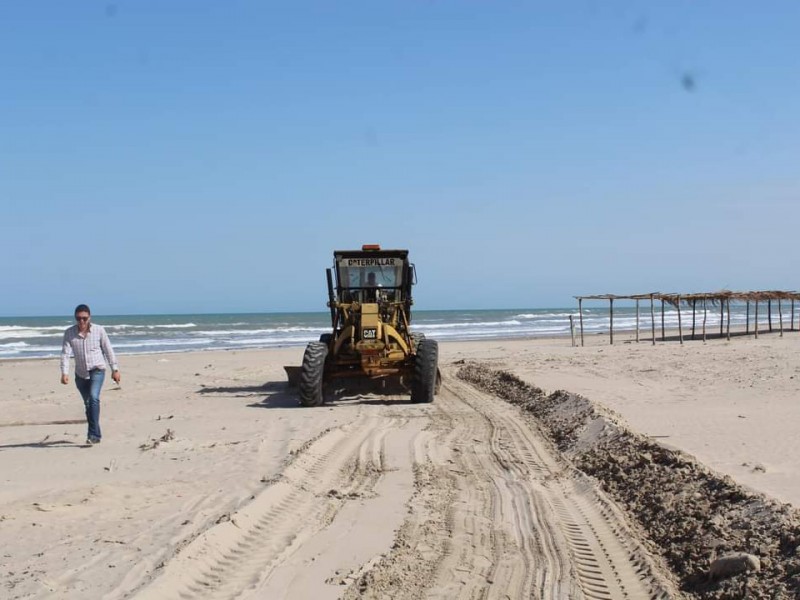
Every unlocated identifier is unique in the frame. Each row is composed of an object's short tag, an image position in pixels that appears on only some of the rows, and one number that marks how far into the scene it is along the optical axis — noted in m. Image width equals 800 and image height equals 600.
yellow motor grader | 13.64
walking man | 9.34
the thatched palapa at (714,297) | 32.94
